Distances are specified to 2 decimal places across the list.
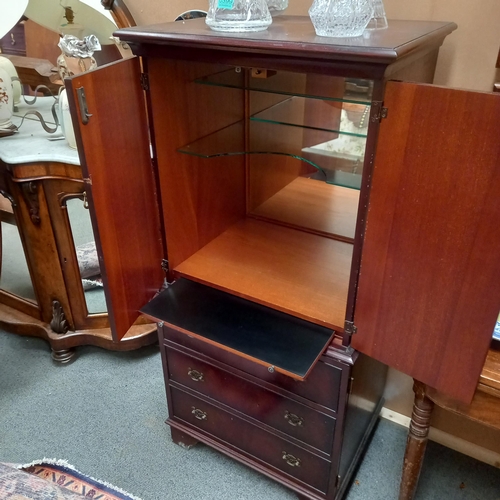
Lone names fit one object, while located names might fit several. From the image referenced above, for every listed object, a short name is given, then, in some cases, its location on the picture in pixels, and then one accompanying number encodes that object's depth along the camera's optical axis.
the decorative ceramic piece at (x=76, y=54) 1.40
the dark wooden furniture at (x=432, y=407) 0.92
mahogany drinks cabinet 0.79
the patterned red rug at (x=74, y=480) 1.45
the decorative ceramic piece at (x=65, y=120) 1.46
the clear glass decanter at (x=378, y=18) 0.98
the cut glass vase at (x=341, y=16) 0.83
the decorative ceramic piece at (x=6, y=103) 1.63
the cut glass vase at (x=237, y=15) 0.93
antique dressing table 1.56
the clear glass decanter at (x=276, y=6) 1.14
